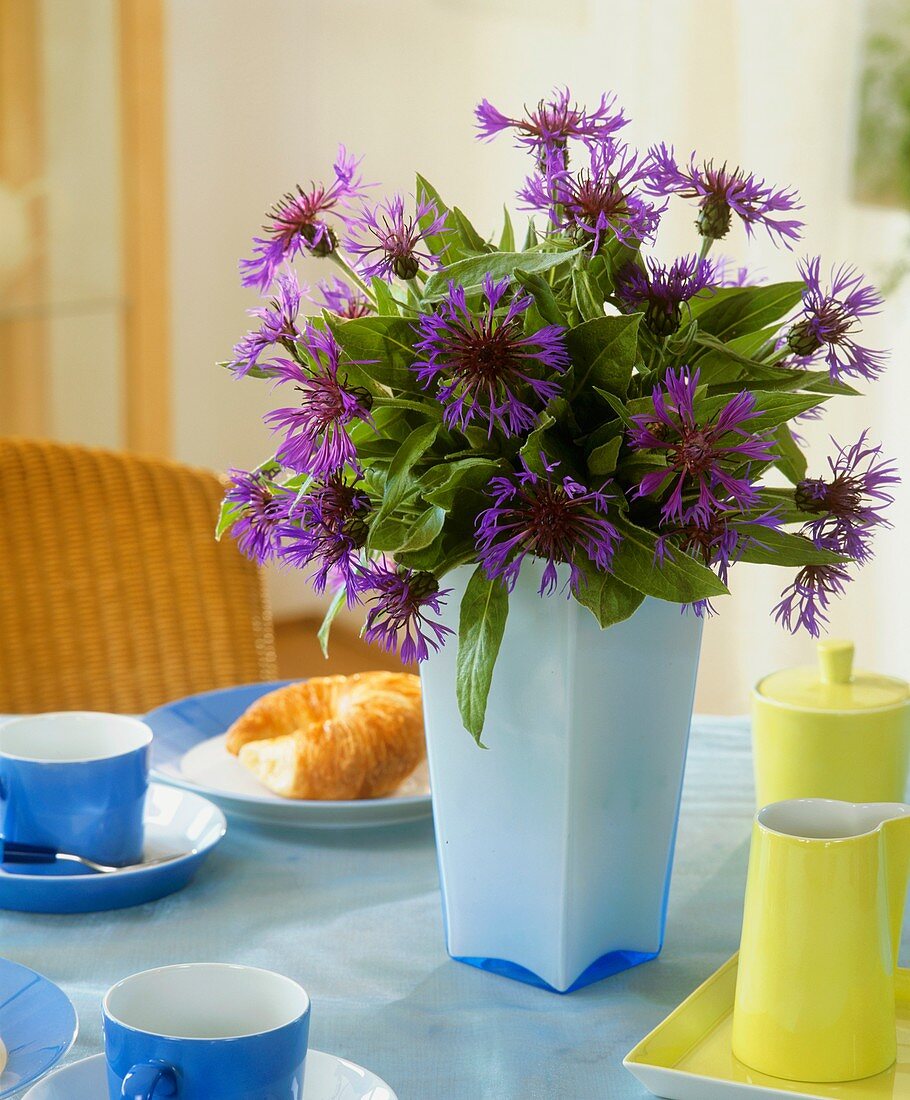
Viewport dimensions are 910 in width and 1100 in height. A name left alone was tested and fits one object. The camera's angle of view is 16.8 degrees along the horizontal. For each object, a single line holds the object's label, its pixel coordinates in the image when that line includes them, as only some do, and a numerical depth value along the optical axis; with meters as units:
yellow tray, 1.25
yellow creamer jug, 1.25
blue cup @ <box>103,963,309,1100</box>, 1.15
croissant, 1.56
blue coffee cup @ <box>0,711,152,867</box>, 1.44
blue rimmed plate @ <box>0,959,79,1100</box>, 1.25
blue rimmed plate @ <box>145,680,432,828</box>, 1.54
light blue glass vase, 1.33
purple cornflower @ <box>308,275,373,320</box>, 1.39
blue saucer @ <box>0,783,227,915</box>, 1.42
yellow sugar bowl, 1.47
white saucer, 1.21
